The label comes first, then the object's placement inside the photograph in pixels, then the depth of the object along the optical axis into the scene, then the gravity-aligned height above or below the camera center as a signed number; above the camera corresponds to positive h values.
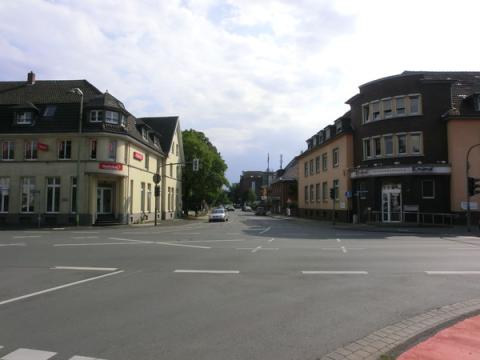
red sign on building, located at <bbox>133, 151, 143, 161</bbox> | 36.56 +4.36
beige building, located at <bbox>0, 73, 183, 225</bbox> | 32.47 +3.53
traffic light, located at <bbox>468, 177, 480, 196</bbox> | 25.34 +1.02
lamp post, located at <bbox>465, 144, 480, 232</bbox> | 25.31 -0.51
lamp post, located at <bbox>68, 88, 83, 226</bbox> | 30.28 +1.77
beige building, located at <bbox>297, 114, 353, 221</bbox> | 37.66 +3.42
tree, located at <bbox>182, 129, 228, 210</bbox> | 57.62 +4.28
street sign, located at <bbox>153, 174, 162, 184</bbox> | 36.12 +2.25
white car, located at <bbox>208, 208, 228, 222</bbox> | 45.22 -1.29
